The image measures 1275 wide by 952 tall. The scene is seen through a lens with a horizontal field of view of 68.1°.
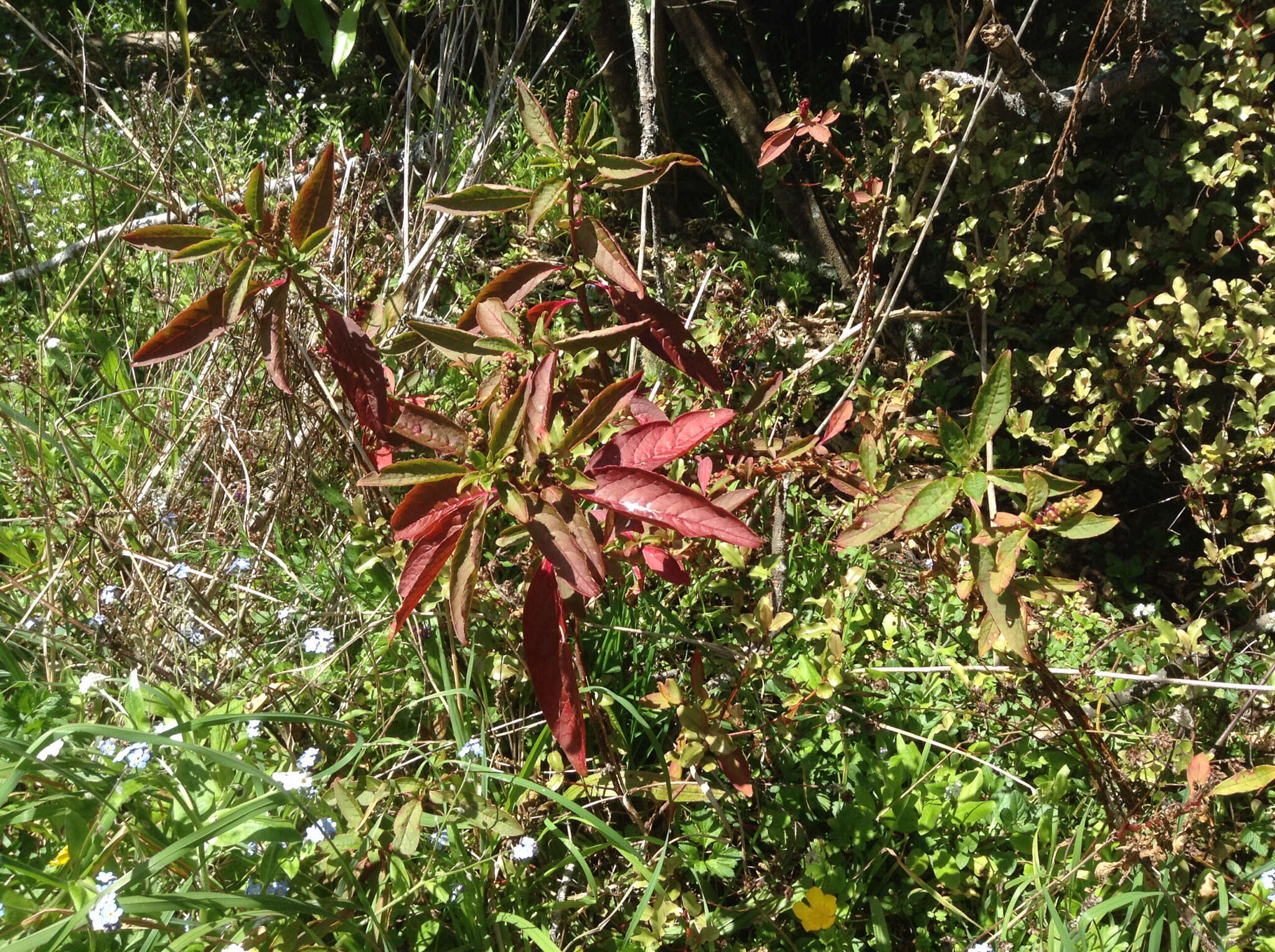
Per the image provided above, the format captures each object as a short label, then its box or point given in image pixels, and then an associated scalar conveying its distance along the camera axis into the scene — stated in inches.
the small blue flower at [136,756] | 51.6
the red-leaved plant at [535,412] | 47.9
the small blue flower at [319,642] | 67.9
